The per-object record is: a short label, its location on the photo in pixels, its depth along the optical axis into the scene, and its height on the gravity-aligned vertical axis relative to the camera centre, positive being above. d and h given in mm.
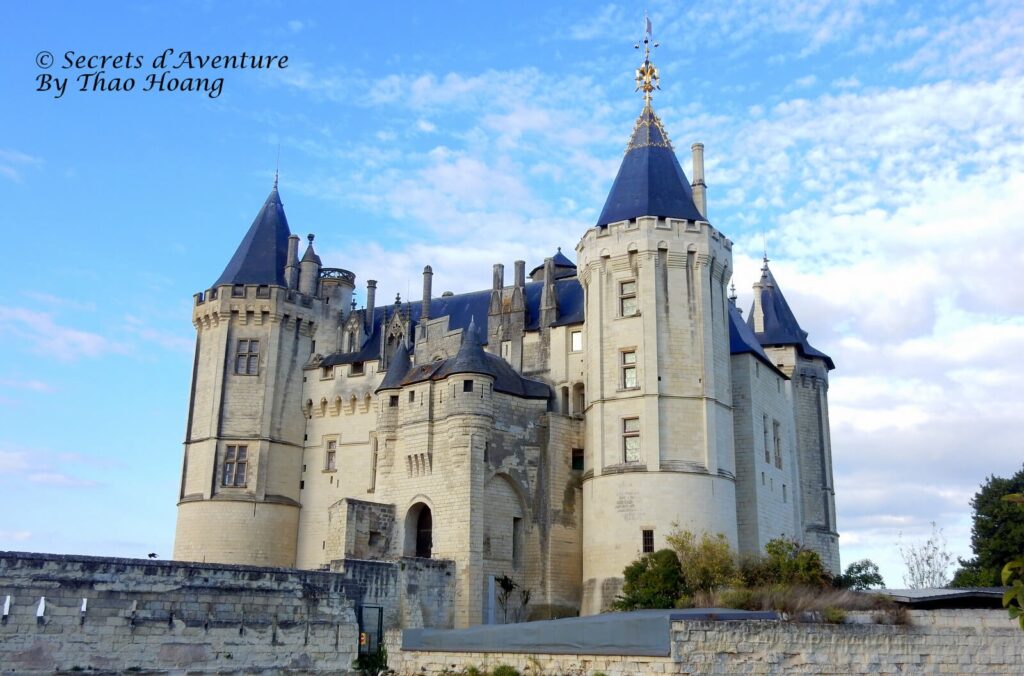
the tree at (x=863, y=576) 36078 +1852
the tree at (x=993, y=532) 39812 +3790
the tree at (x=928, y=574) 49812 +2618
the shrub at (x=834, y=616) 21812 +217
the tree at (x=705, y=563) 28531 +1683
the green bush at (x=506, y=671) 21812 -1048
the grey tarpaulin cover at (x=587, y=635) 20234 -285
